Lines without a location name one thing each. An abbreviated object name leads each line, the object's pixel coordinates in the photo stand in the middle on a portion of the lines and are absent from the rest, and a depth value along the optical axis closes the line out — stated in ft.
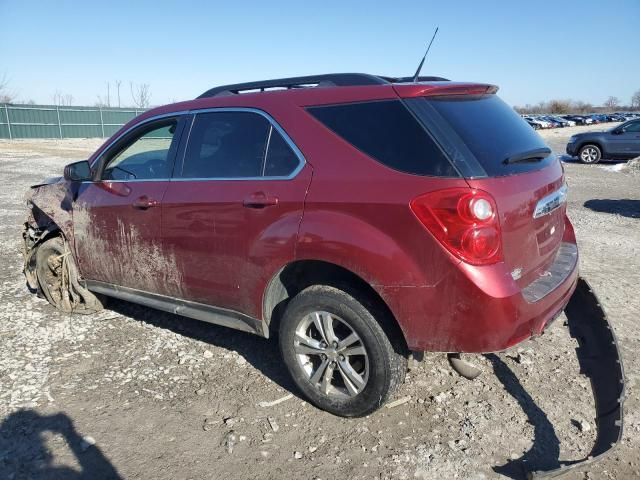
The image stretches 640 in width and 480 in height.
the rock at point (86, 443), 9.13
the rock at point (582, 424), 9.60
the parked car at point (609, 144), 56.03
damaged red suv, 8.13
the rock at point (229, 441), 9.18
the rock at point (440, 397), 10.57
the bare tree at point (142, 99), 211.20
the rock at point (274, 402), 10.50
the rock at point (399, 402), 10.39
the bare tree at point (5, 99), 152.60
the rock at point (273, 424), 9.74
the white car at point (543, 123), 157.21
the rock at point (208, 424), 9.76
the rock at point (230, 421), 9.87
